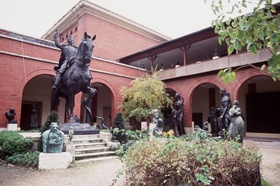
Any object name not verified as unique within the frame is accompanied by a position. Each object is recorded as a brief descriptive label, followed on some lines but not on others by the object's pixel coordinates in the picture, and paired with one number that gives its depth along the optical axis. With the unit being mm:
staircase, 6668
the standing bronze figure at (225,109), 10530
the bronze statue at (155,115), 10836
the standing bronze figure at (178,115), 14305
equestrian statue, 7664
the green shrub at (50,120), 7195
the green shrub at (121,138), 8536
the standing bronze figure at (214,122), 14088
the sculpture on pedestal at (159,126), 8077
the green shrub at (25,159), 5945
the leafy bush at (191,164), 3244
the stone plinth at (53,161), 5656
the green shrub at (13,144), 6664
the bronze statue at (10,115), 11188
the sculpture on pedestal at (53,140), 5883
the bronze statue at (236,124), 5828
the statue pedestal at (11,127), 11019
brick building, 12273
